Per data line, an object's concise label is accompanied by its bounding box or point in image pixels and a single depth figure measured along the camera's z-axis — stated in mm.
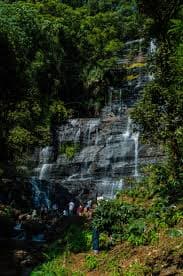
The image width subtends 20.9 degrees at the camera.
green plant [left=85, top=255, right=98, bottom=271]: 15125
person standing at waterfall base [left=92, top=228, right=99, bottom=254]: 16188
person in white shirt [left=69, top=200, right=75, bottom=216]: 36200
